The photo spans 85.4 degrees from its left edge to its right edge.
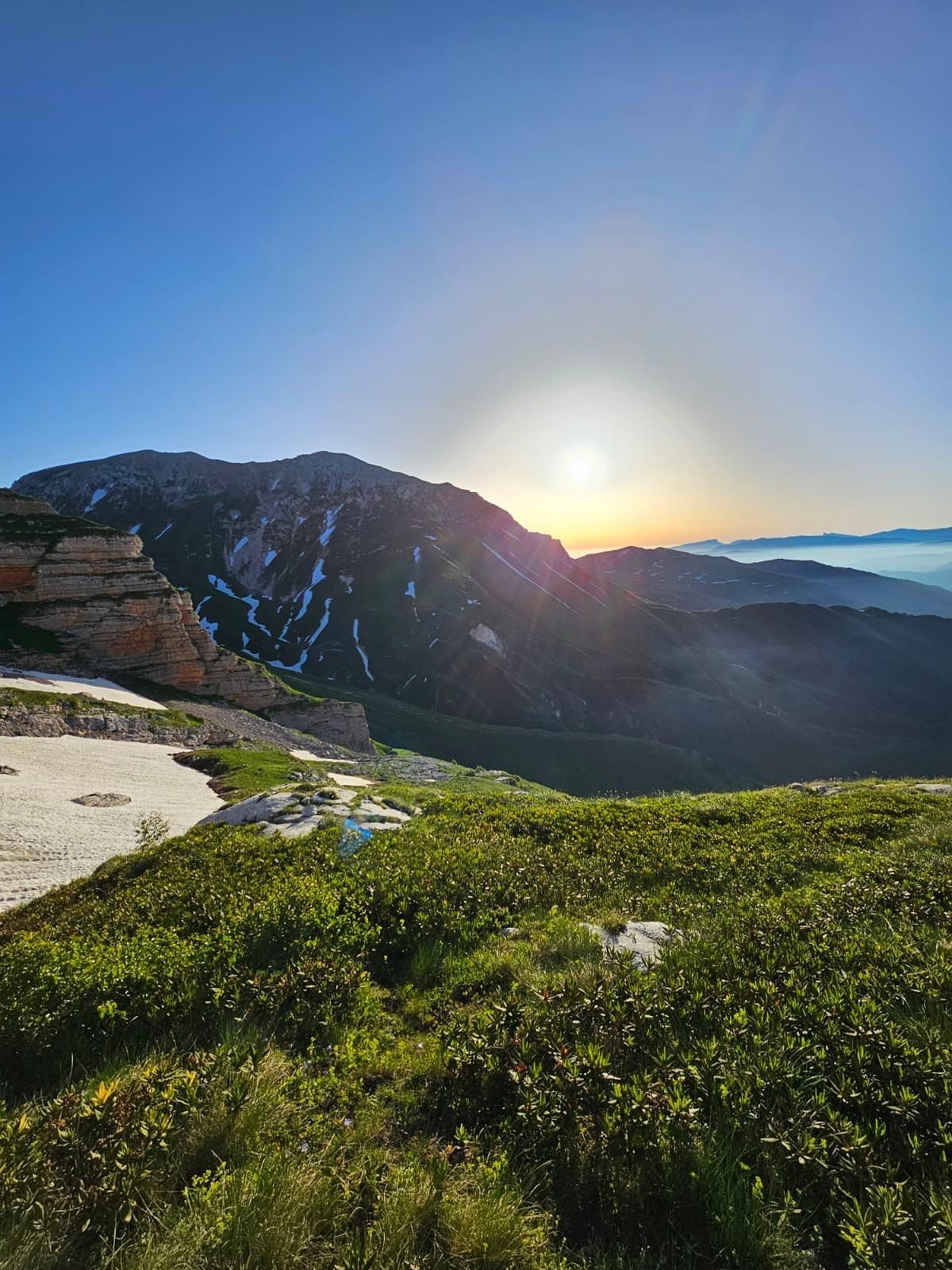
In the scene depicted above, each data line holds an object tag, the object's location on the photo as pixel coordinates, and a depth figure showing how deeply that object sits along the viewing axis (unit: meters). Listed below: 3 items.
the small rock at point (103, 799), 26.19
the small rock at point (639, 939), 7.20
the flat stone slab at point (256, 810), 16.22
